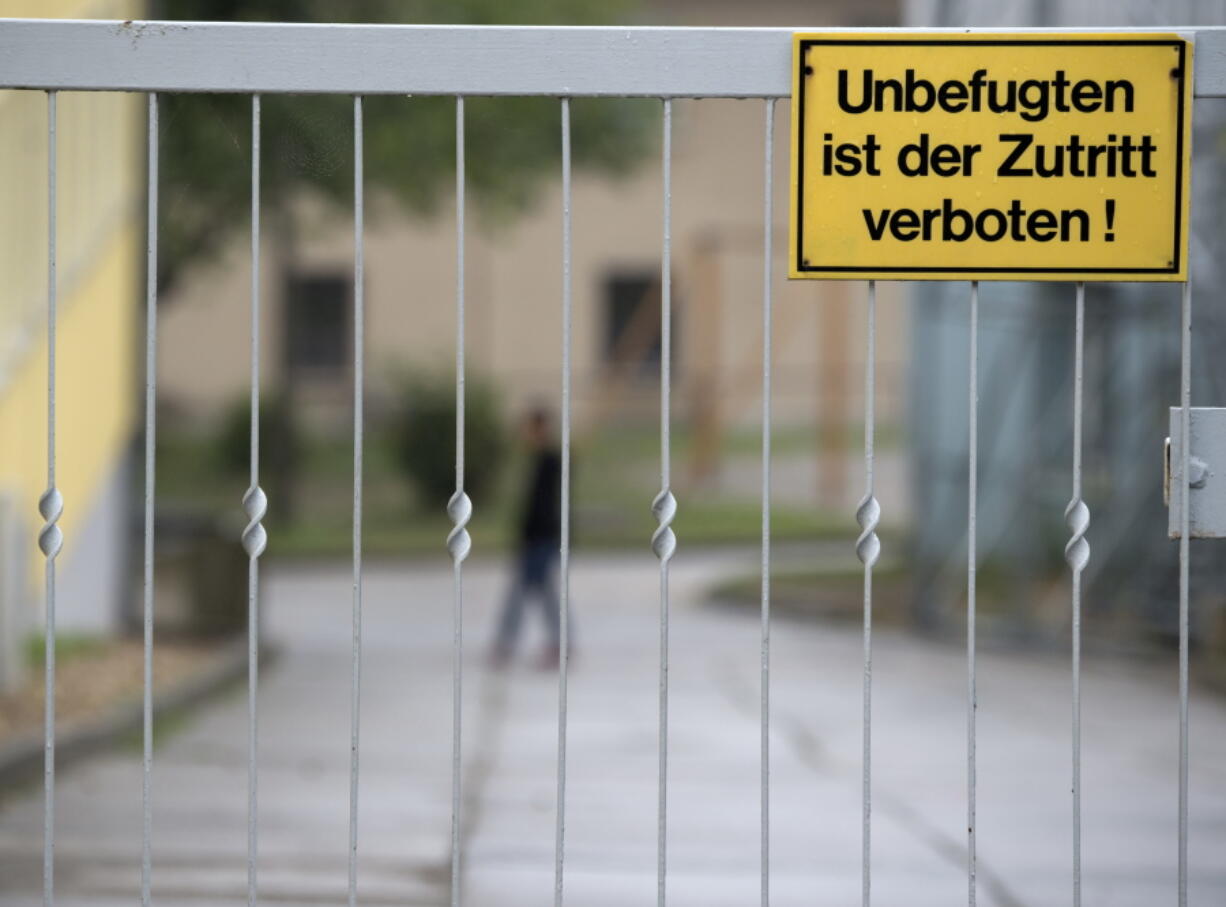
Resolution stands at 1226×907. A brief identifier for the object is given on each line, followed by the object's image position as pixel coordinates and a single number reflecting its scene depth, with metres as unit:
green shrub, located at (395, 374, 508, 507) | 56.59
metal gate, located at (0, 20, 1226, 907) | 6.91
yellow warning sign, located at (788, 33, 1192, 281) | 6.88
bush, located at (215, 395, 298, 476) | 55.09
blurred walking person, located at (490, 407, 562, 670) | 28.03
